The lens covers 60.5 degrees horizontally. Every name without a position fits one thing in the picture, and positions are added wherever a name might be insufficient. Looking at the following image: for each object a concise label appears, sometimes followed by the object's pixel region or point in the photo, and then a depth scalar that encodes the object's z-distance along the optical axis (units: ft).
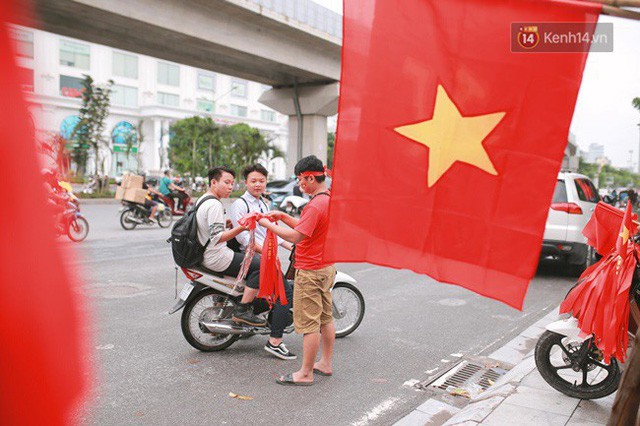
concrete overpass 52.85
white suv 29.96
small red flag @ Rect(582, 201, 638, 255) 12.71
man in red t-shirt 13.48
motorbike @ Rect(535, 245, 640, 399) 12.65
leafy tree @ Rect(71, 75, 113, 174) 95.30
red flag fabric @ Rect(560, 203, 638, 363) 11.35
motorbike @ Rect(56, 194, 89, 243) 35.34
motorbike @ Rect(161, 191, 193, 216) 55.65
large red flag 7.06
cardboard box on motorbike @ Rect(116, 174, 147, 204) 47.80
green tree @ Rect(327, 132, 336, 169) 224.86
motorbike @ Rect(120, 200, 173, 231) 48.11
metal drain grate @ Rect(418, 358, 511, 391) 14.92
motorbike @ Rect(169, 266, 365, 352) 16.29
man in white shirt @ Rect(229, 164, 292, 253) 17.28
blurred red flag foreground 3.23
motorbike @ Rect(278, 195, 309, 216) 60.75
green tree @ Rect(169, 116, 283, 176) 138.21
